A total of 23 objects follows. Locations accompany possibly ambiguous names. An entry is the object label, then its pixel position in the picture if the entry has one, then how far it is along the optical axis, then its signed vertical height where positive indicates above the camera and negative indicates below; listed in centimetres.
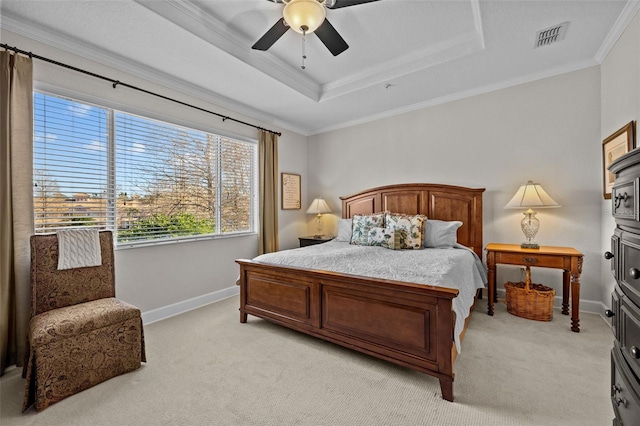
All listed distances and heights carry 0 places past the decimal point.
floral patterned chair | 177 -79
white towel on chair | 224 -29
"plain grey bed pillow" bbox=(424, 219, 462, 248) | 341 -29
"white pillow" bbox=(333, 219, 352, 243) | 403 -28
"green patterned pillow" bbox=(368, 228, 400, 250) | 332 -33
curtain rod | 224 +129
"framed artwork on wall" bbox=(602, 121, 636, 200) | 238 +57
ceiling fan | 190 +133
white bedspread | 206 -46
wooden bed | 184 -79
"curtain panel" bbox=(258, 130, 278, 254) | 433 +33
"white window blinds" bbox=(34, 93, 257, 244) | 248 +40
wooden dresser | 94 -30
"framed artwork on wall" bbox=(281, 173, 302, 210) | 486 +34
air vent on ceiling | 250 +159
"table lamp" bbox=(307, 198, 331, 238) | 483 +5
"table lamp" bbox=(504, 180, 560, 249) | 306 +7
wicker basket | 291 -96
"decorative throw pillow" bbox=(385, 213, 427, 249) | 333 -20
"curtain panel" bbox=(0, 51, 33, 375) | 214 +10
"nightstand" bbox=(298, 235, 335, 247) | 455 -46
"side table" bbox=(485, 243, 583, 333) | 273 -53
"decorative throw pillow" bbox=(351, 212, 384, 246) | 362 -20
